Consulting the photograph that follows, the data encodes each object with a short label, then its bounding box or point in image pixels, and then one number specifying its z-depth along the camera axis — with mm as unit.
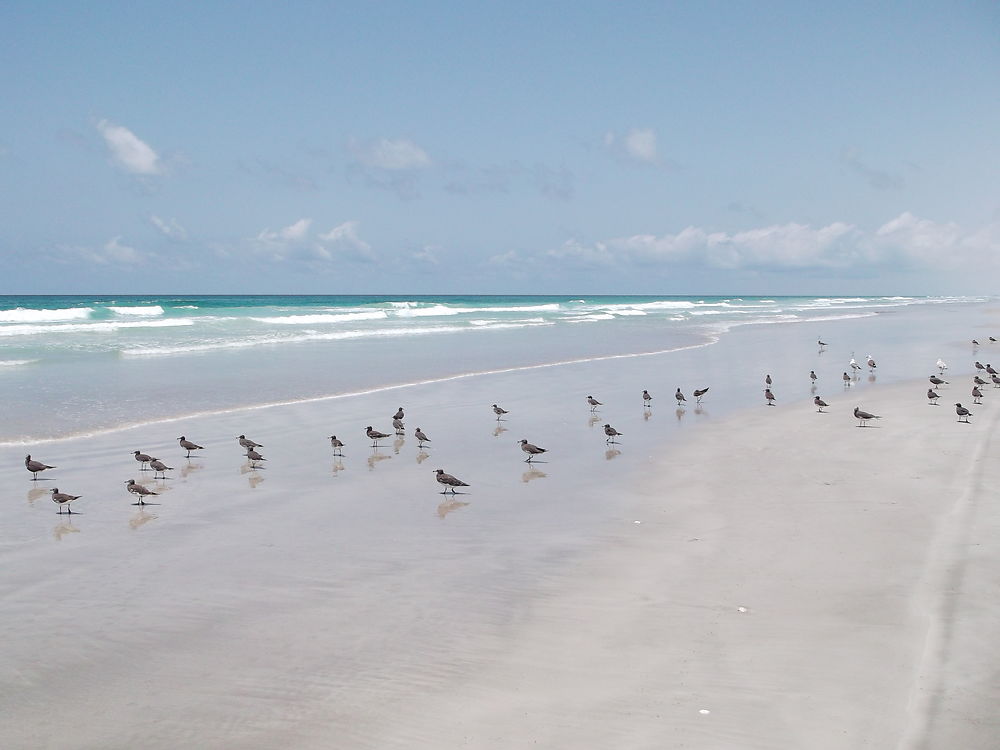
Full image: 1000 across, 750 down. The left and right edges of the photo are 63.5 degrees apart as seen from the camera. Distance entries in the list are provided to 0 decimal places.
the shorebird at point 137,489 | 9266
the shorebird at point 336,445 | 11719
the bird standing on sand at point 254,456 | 10914
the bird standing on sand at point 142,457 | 10602
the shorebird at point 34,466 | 10117
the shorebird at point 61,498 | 8844
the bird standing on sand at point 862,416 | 13648
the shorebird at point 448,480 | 9773
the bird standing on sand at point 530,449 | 11438
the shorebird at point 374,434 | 12375
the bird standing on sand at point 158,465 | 10202
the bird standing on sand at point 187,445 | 11508
